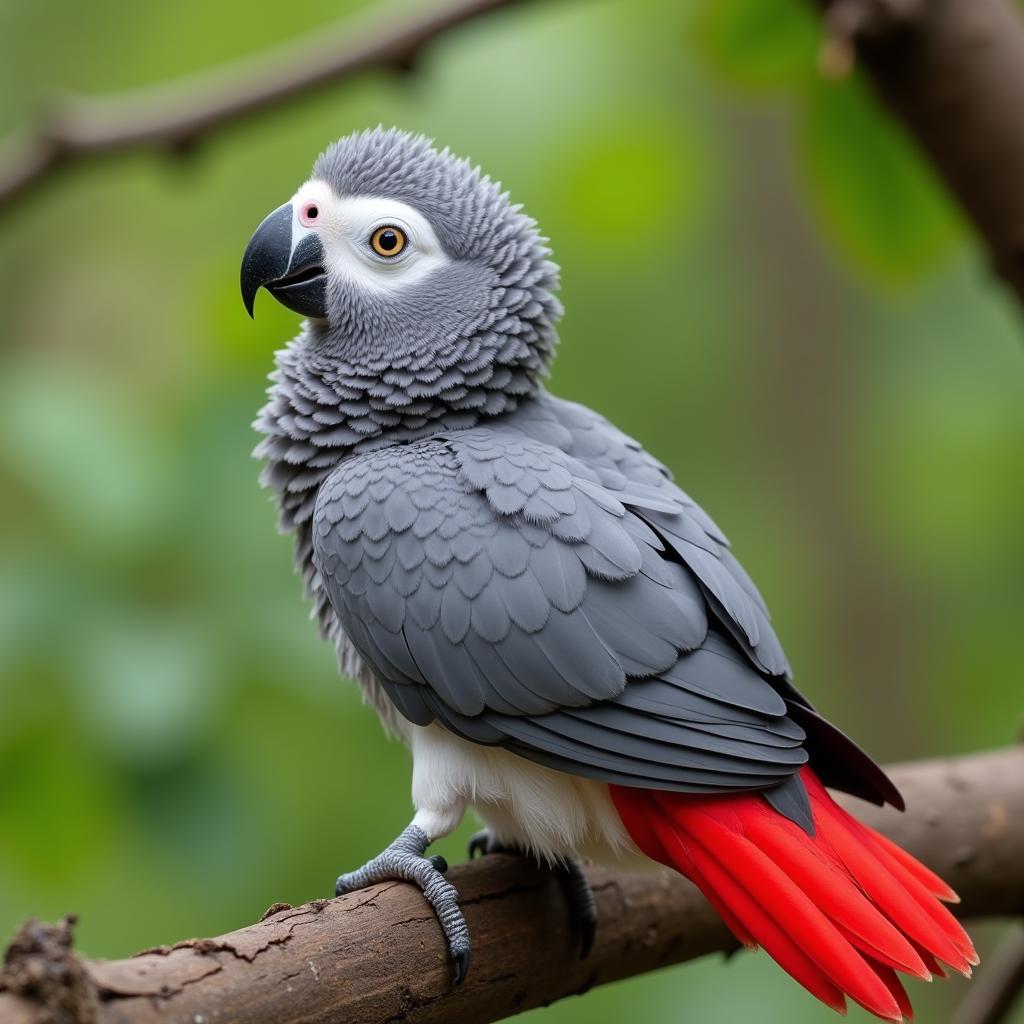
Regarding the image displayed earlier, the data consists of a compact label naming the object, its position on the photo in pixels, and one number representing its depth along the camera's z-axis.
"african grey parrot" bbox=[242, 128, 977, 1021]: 2.35
